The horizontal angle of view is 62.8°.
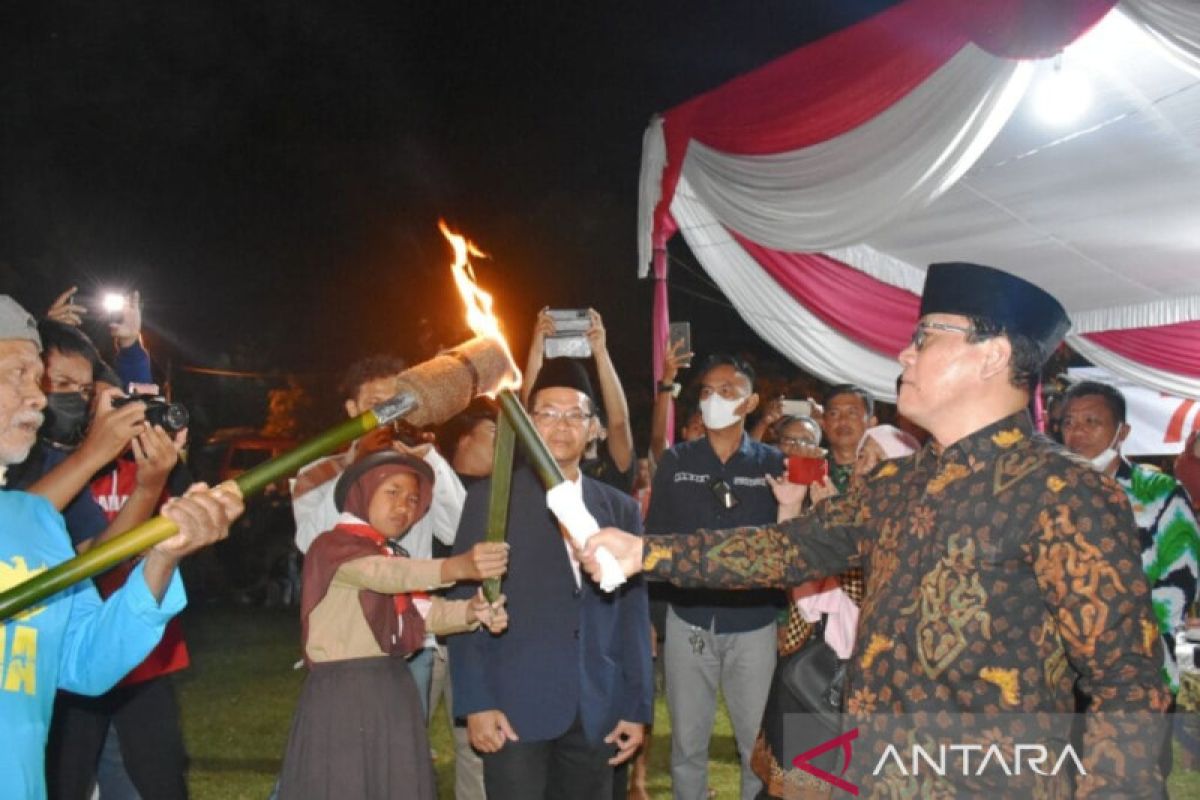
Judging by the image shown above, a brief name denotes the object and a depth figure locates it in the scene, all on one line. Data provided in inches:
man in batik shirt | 88.0
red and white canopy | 163.8
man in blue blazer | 152.5
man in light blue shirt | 91.8
